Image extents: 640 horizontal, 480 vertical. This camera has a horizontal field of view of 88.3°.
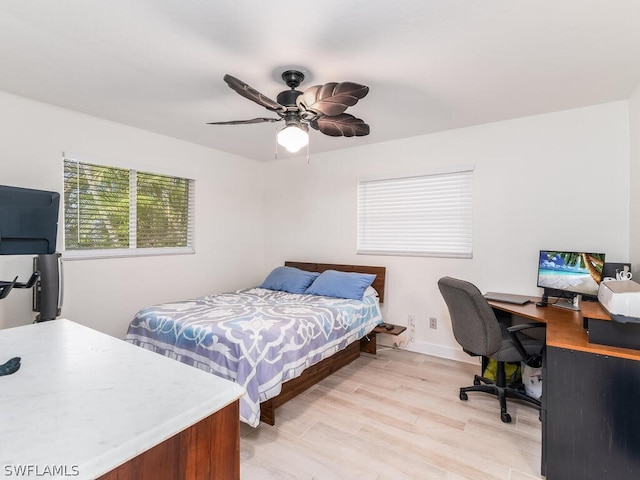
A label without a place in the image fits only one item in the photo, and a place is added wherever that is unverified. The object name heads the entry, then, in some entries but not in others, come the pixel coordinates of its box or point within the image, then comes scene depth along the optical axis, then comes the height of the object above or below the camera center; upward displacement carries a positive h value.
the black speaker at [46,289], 2.38 -0.40
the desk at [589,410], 1.56 -0.83
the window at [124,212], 2.98 +0.24
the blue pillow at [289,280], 3.86 -0.50
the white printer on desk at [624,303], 1.53 -0.29
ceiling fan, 1.82 +0.81
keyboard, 2.71 -0.49
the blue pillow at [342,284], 3.51 -0.50
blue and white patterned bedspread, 2.12 -0.73
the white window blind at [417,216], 3.43 +0.27
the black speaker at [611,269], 2.48 -0.20
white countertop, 0.59 -0.40
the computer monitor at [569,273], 2.51 -0.25
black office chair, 2.34 -0.71
